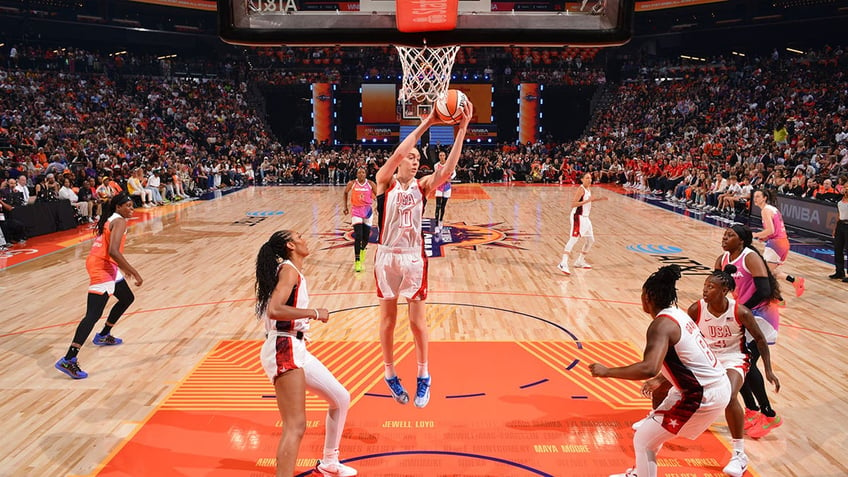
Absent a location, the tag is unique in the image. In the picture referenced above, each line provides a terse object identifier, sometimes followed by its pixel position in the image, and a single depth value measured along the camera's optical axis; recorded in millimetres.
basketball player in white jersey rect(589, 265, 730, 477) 3535
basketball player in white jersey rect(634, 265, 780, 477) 4152
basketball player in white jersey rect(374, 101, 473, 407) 4641
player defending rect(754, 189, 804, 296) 6886
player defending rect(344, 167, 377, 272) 10148
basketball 4215
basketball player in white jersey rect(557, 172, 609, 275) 9914
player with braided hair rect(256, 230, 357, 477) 3662
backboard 6023
